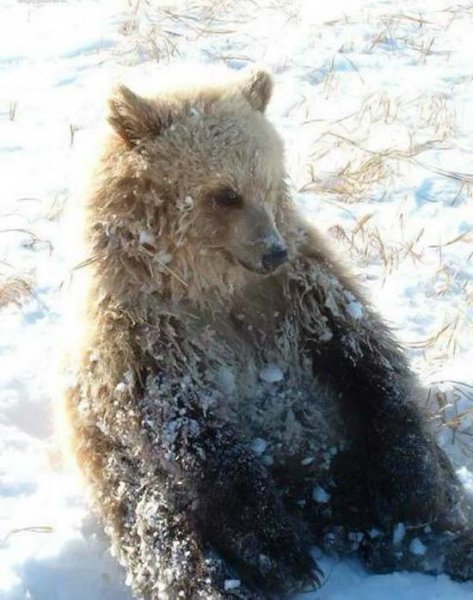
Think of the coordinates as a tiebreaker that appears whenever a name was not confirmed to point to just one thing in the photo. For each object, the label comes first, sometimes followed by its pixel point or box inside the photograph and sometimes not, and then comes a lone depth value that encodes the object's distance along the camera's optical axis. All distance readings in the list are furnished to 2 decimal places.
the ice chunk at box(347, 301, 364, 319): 3.62
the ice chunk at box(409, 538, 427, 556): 3.31
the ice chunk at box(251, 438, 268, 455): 3.50
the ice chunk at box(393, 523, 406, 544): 3.32
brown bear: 3.16
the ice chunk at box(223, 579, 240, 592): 3.05
